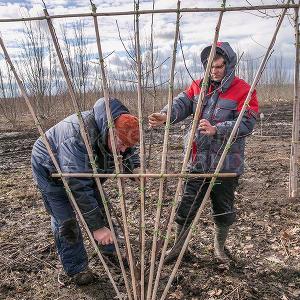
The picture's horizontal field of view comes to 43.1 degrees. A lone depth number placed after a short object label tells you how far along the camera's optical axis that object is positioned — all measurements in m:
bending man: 2.42
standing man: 2.73
